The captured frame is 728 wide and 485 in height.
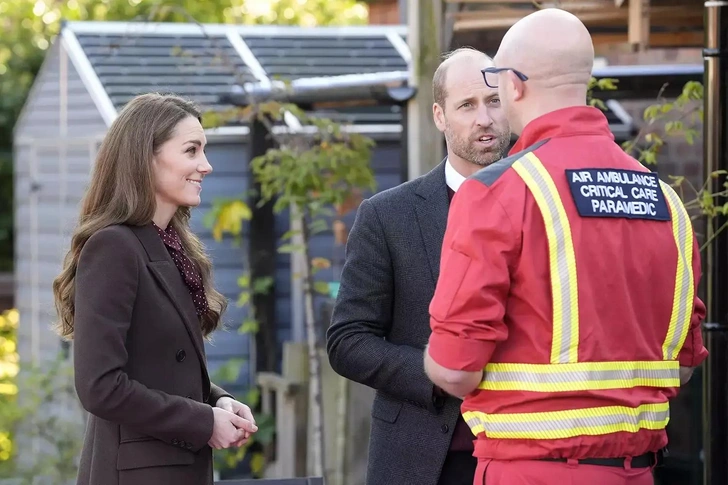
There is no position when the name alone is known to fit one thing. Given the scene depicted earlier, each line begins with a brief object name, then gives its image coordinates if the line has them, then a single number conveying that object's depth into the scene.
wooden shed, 16.91
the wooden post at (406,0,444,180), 12.37
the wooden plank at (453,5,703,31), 11.56
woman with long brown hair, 5.79
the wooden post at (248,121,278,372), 16.66
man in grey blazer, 6.42
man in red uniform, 4.80
